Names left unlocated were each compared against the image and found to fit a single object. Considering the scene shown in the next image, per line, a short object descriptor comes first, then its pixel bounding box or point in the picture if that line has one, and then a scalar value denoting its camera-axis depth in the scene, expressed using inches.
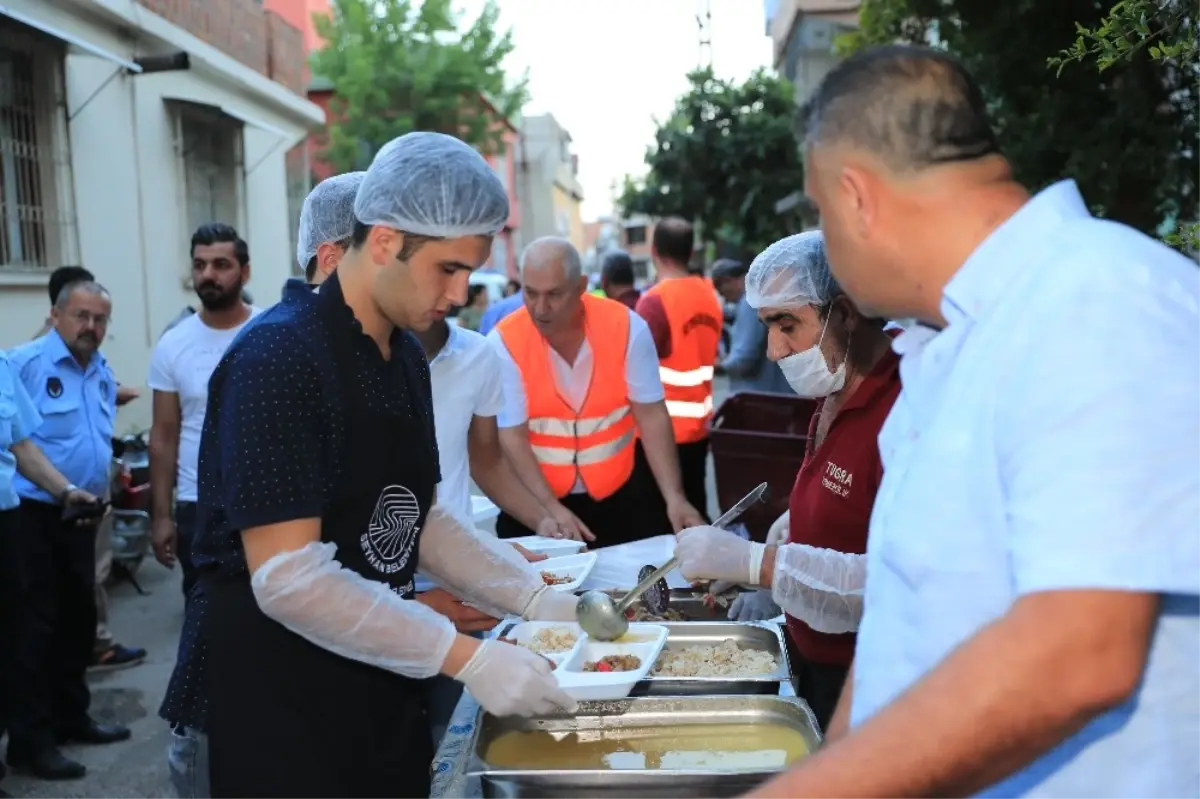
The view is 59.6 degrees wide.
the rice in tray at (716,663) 84.4
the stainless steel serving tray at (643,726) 62.4
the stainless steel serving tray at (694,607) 104.1
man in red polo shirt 78.2
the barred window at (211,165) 378.9
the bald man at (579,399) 146.6
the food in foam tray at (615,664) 82.2
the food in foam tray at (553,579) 106.8
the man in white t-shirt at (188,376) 160.4
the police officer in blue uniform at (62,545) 153.3
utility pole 878.6
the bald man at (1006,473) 29.2
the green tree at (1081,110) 180.4
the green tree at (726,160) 693.3
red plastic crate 147.0
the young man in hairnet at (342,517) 61.9
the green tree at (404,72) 799.1
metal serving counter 63.1
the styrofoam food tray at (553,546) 123.3
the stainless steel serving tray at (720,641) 80.6
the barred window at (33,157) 261.7
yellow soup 71.2
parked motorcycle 229.3
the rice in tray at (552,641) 88.1
